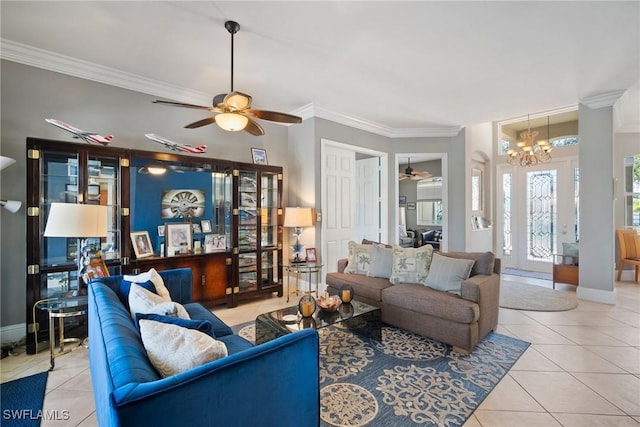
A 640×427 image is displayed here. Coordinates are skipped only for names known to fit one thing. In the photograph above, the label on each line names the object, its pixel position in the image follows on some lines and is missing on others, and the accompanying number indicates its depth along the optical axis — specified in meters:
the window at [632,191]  5.64
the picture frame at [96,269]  2.68
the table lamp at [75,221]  2.40
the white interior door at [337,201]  4.76
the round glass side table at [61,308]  2.39
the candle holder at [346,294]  2.88
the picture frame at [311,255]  4.44
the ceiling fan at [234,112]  2.51
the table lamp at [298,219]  4.27
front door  5.97
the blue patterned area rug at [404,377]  1.89
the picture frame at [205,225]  3.95
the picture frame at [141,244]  3.31
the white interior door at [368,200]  5.80
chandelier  5.36
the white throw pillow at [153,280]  2.31
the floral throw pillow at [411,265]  3.32
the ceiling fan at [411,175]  7.28
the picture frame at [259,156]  4.52
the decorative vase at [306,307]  2.54
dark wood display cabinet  2.78
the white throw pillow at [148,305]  1.75
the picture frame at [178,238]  3.62
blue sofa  0.91
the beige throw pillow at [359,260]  3.74
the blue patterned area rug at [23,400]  1.85
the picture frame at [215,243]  3.83
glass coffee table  2.38
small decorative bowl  2.64
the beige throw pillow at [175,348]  1.17
